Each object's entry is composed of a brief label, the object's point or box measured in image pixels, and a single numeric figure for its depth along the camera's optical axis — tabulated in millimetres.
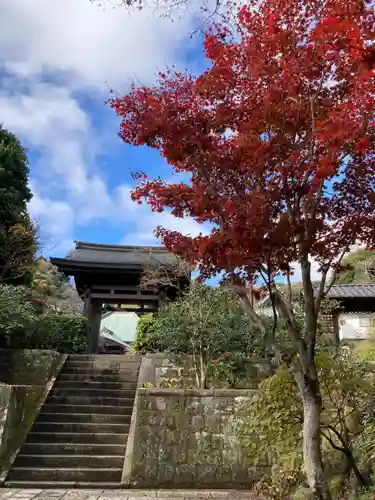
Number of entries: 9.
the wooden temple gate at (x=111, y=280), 11781
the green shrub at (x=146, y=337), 9773
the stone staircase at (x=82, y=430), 6137
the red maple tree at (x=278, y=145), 3828
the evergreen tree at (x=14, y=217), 12477
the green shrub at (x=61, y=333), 9688
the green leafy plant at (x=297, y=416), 4727
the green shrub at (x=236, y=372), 7582
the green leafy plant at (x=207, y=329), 7922
